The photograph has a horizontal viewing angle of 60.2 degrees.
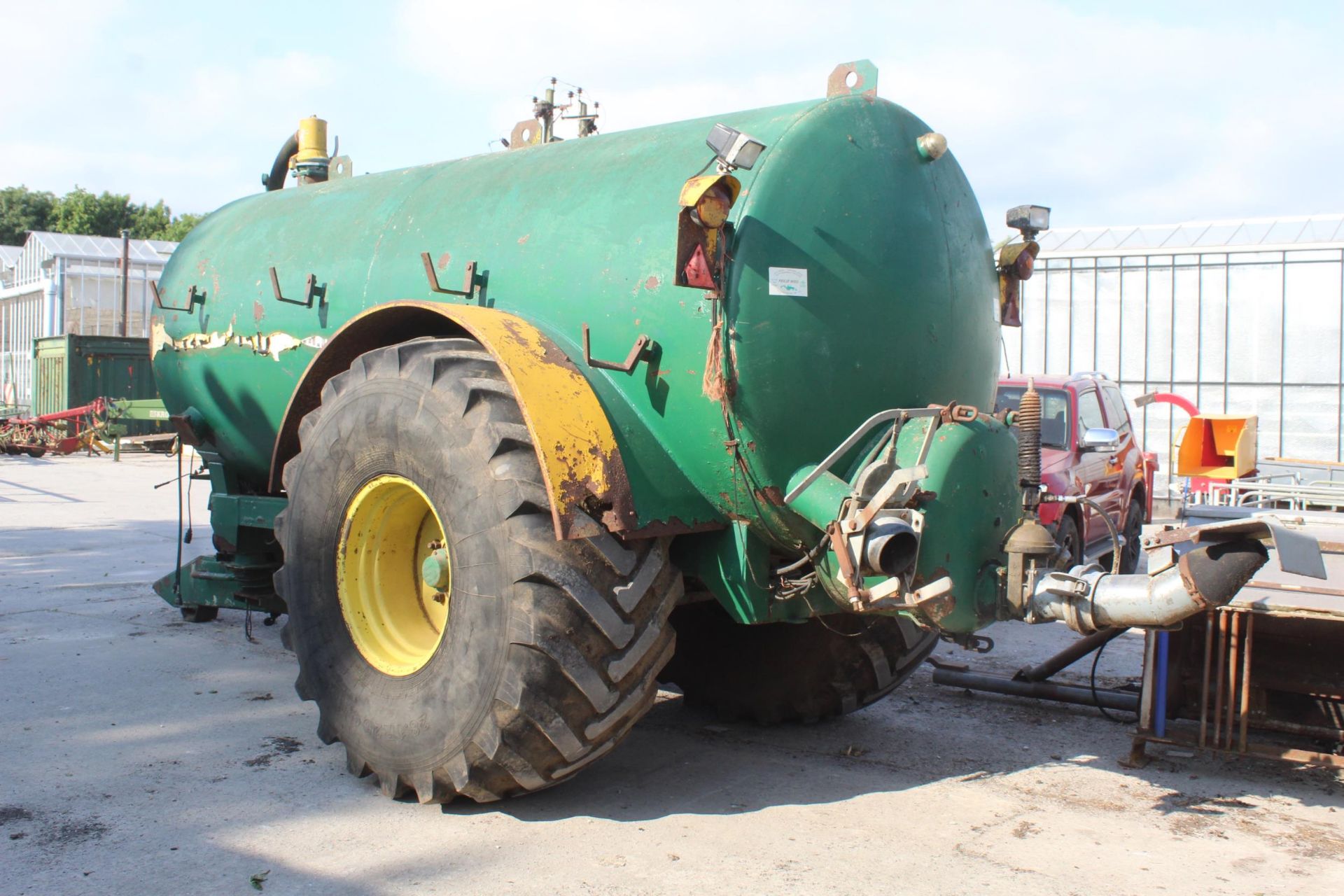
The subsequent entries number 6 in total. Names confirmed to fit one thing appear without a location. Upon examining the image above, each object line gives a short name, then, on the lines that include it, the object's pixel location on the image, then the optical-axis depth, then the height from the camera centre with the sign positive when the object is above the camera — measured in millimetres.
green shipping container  26391 +742
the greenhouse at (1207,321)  20109 +1791
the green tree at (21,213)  57062 +9401
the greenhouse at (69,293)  36969 +3584
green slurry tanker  3609 -124
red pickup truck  8859 -347
